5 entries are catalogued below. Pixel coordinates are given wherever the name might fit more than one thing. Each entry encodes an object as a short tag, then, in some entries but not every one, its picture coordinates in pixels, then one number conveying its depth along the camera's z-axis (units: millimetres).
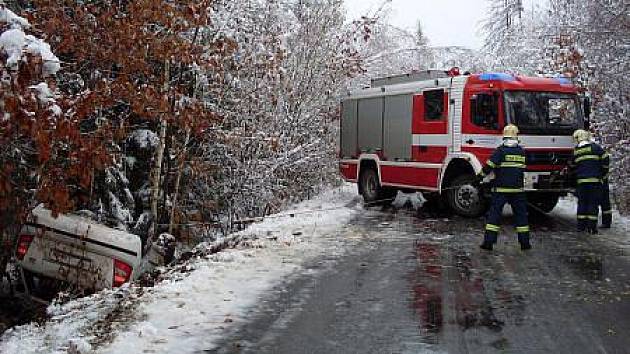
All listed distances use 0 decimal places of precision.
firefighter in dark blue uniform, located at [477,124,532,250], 9734
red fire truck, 12547
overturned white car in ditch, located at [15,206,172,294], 8008
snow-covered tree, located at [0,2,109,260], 5699
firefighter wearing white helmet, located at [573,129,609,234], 11344
